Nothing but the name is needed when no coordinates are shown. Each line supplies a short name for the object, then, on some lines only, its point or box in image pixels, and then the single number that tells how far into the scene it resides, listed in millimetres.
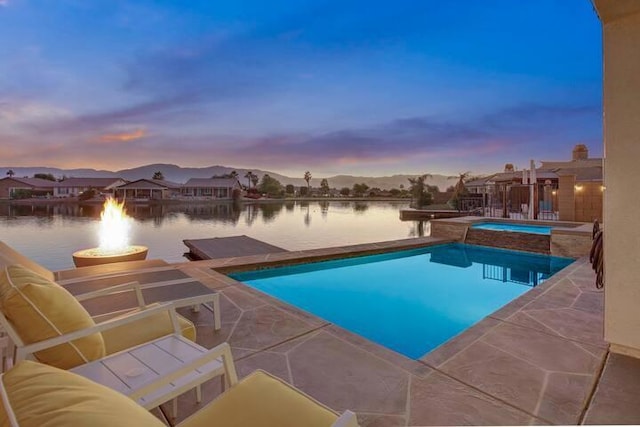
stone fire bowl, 5418
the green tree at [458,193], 26078
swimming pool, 4566
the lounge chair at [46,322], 1538
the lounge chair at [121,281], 2758
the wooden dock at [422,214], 23897
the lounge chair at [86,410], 687
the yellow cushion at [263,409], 1262
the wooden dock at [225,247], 9422
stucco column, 2398
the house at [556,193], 11125
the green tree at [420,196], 31500
